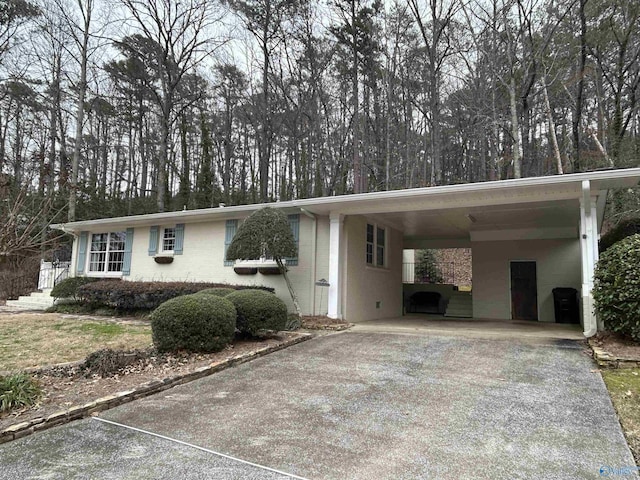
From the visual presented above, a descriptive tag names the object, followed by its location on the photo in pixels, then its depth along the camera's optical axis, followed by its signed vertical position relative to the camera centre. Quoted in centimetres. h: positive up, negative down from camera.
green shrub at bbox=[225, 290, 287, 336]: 624 -57
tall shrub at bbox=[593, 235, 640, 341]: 516 -7
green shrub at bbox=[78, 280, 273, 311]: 932 -44
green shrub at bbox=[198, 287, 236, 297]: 706 -27
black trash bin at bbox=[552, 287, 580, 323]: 1007 -56
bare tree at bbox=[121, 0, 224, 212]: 1647 +1017
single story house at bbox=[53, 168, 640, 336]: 682 +94
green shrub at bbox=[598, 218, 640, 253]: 817 +113
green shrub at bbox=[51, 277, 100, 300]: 1148 -42
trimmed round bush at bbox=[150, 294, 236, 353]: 517 -66
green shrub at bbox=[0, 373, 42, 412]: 333 -106
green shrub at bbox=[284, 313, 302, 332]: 752 -87
